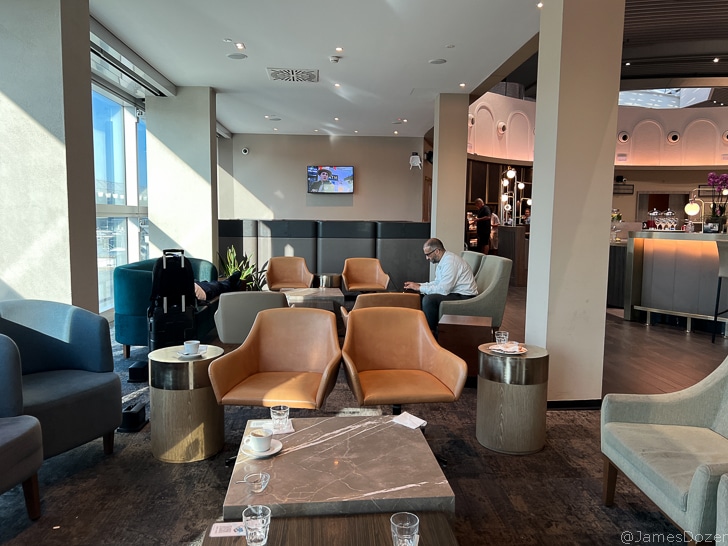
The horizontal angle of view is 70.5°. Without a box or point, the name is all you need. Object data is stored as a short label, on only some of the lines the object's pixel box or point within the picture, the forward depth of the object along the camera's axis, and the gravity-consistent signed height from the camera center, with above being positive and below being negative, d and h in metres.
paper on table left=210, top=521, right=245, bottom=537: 1.67 -0.98
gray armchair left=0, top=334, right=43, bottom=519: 2.24 -0.95
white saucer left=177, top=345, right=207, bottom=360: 3.08 -0.76
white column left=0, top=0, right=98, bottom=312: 3.65 +0.55
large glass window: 7.17 +0.64
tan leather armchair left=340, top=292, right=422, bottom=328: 4.25 -0.57
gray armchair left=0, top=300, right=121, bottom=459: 2.96 -0.81
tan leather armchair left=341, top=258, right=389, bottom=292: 7.35 -0.61
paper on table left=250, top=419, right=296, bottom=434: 2.41 -0.94
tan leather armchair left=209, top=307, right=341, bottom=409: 3.05 -0.79
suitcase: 4.43 -0.65
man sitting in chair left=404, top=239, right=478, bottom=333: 5.45 -0.52
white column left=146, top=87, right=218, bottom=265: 7.68 +0.86
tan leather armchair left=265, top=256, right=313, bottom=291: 7.34 -0.61
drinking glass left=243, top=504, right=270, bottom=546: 1.49 -0.87
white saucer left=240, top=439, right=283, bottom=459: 2.14 -0.93
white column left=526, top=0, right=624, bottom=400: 3.69 +0.39
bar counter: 6.52 -0.51
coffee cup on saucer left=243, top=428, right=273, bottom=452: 2.16 -0.89
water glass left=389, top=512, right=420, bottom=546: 1.47 -0.86
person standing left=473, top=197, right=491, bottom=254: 11.43 +0.15
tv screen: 12.45 +1.26
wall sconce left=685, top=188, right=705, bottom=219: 8.39 +0.46
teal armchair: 5.06 -0.75
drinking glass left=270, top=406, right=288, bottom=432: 2.42 -0.88
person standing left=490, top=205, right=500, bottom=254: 12.84 -0.05
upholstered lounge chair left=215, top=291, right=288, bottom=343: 4.26 -0.67
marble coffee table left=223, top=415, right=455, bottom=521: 1.84 -0.95
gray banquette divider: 8.56 -0.18
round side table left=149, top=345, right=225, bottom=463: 2.99 -1.05
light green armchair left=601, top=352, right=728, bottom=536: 1.83 -0.93
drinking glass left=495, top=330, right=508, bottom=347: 3.42 -0.69
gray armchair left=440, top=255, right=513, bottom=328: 5.33 -0.71
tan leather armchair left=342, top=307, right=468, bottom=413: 3.13 -0.77
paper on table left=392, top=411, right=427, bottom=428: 2.51 -0.93
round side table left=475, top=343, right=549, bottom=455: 3.13 -1.02
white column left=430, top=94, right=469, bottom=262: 8.14 +1.02
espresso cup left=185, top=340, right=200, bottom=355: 3.12 -0.72
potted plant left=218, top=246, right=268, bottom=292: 7.24 -0.59
